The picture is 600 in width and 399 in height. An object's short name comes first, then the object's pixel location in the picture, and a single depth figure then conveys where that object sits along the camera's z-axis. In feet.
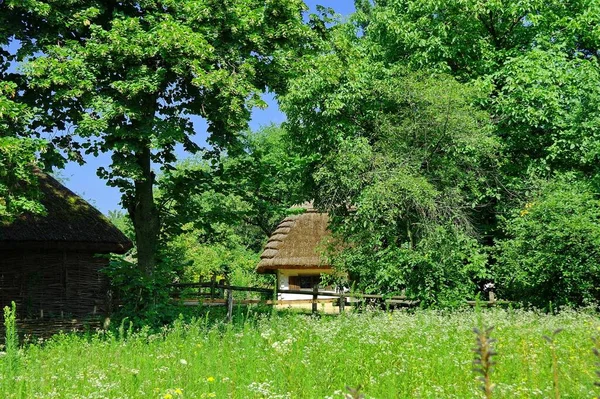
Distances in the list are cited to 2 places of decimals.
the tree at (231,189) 55.52
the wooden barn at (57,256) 65.21
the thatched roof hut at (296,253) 115.44
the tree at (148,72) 46.83
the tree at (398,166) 61.72
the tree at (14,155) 40.81
